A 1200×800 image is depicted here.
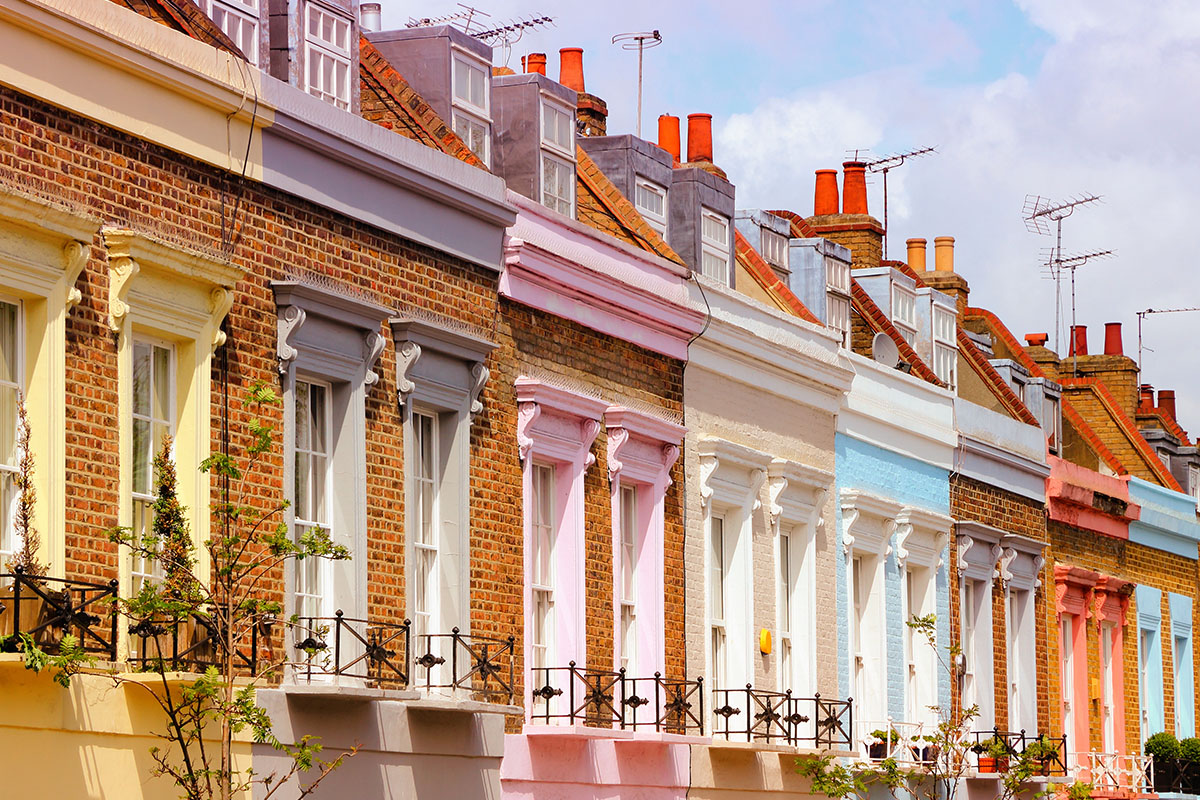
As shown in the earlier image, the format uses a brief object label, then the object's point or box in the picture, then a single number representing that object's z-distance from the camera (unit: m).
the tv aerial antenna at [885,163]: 36.00
